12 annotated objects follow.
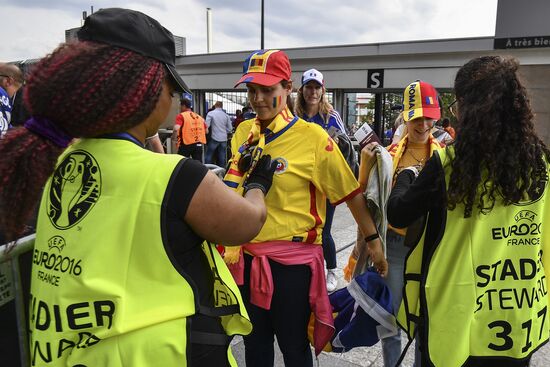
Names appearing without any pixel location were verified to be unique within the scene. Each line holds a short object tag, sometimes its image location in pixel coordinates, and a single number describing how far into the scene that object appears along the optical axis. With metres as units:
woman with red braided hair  1.04
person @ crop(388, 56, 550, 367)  1.46
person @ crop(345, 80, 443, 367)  2.30
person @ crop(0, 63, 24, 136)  4.75
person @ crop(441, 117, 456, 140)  9.38
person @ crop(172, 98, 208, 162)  9.05
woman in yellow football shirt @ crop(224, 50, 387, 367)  1.98
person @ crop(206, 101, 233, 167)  10.47
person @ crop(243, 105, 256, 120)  10.28
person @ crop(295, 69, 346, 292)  4.02
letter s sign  12.75
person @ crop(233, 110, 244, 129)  11.53
